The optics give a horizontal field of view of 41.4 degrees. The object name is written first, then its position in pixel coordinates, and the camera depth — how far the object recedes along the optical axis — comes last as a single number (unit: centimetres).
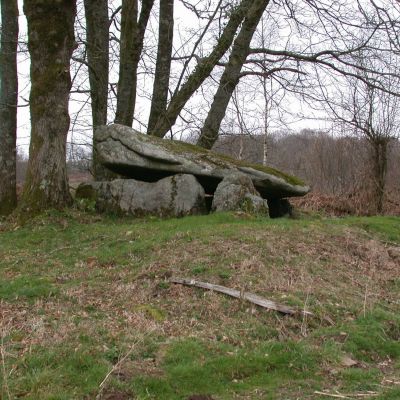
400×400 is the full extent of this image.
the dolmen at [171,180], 974
